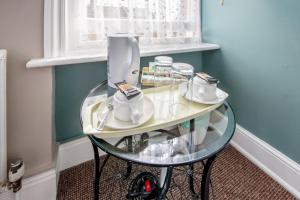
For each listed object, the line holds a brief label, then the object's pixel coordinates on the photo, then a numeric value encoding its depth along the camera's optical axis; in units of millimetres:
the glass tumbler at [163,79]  894
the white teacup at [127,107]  610
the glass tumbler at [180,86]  784
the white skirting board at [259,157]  1144
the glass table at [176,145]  574
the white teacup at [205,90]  791
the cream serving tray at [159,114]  605
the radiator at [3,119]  716
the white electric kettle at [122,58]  846
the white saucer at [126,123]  615
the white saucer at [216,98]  798
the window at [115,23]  966
